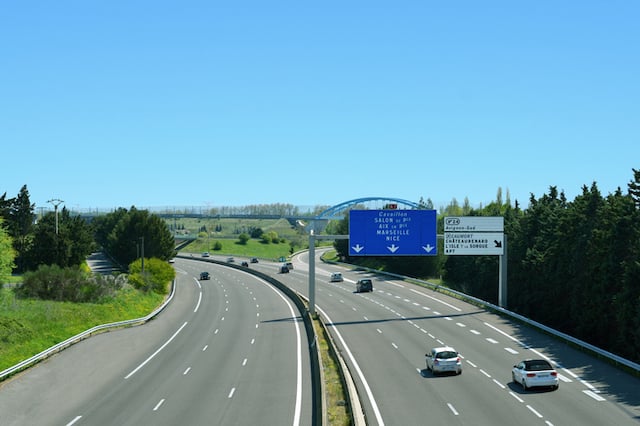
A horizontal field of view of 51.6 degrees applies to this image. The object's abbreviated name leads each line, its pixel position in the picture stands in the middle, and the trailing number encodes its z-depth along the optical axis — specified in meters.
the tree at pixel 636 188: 49.27
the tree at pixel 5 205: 94.49
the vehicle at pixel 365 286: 78.56
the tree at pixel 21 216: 104.42
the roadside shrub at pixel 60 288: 66.50
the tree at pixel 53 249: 88.44
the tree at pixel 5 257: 65.25
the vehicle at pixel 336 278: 96.06
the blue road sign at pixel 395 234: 54.41
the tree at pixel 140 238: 114.50
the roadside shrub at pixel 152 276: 80.02
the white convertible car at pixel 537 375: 29.02
